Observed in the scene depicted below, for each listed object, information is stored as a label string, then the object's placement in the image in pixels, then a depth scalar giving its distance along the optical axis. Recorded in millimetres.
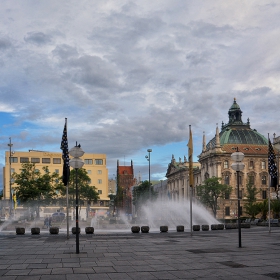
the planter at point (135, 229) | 30828
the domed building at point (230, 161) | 98678
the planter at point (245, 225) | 35788
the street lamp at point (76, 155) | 17724
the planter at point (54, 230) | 29289
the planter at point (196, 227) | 31989
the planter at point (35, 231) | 29231
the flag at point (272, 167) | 28602
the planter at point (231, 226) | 34433
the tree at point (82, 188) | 70478
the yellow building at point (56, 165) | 114407
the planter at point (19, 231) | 29248
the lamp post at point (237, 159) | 19540
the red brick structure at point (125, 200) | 101437
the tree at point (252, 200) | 52277
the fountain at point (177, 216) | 45347
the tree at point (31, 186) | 54009
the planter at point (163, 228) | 31247
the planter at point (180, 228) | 31576
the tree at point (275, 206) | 51396
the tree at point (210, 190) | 80482
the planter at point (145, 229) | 31070
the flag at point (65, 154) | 24524
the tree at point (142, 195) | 99065
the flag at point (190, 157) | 27198
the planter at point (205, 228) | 32672
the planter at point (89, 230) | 29391
